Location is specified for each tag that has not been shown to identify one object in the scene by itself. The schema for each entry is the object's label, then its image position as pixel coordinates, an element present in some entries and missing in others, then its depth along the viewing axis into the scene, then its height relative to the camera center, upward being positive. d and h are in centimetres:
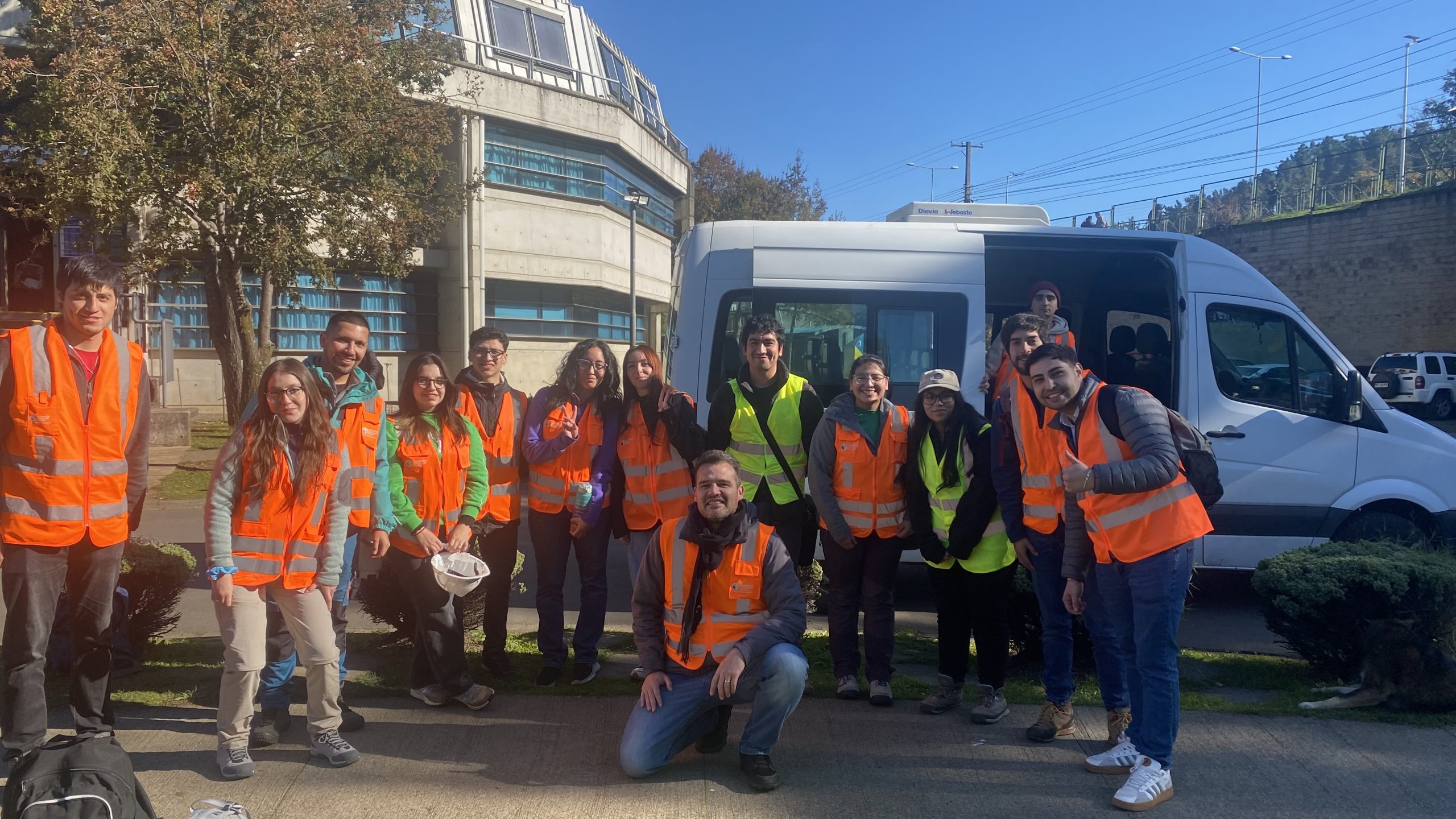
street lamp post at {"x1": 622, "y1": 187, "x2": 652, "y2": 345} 2234 +273
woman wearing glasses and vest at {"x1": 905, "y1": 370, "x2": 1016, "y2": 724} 461 -79
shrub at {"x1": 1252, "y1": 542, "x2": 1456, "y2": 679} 482 -113
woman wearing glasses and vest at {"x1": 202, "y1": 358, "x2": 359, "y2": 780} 378 -73
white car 2588 -24
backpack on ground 299 -133
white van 661 +11
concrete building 2328 +329
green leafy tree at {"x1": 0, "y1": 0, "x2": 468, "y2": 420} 987 +243
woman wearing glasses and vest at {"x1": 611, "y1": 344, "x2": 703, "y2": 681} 498 -49
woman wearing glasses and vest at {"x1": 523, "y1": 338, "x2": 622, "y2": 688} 498 -62
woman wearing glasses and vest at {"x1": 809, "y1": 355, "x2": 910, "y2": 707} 470 -64
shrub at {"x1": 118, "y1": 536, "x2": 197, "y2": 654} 513 -121
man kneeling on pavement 383 -106
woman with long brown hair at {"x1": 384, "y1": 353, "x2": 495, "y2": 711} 449 -69
